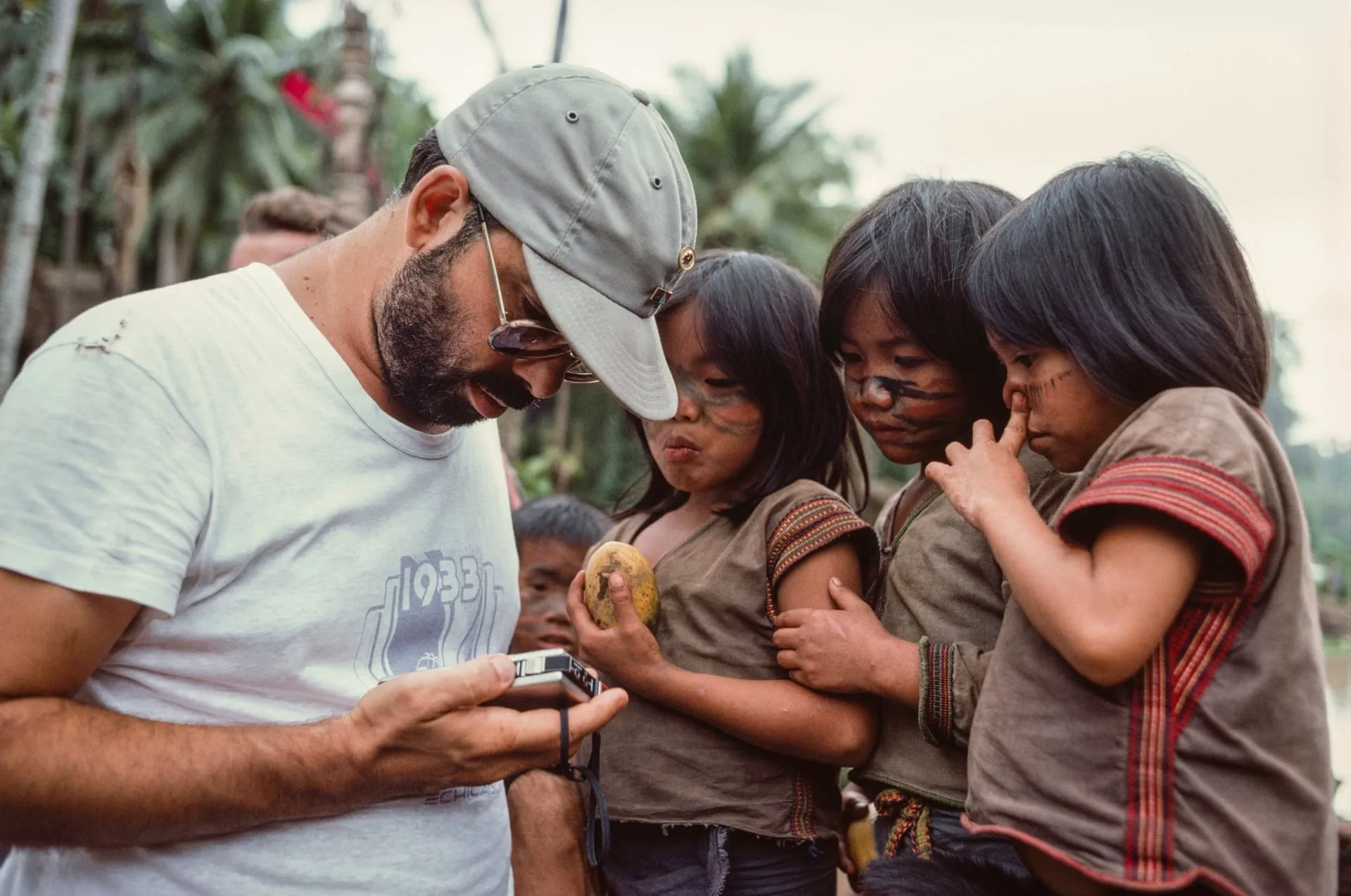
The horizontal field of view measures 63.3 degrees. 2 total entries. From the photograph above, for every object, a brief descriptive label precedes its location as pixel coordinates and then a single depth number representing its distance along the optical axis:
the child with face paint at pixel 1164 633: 1.77
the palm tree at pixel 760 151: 36.03
